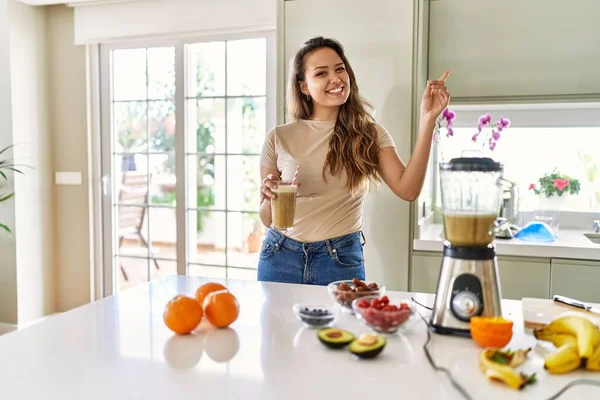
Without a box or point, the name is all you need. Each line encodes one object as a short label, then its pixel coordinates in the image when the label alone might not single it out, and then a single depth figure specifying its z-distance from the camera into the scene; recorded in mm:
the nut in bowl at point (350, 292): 1293
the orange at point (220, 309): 1193
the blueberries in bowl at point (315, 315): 1207
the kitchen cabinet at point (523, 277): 2398
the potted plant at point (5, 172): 3602
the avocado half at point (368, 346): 1023
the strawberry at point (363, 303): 1160
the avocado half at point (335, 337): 1077
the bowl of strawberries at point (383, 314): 1120
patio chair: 3943
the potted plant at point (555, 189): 2975
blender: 1132
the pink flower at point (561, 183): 2966
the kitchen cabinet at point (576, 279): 2328
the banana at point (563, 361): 980
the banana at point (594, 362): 990
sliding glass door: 3594
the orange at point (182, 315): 1153
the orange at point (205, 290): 1291
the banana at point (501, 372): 917
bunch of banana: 984
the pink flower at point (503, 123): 2895
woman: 1851
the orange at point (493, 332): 1074
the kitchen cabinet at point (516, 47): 2469
